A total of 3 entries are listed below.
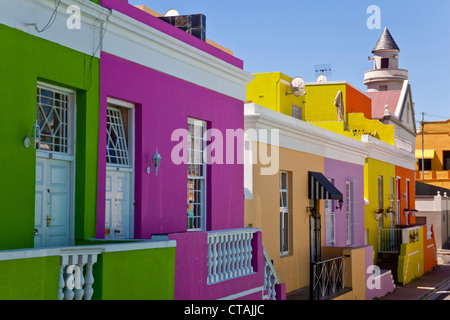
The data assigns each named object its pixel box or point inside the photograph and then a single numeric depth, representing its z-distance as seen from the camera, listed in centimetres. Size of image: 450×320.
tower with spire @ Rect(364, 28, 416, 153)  3297
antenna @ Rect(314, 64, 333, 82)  3025
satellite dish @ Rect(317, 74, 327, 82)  3025
